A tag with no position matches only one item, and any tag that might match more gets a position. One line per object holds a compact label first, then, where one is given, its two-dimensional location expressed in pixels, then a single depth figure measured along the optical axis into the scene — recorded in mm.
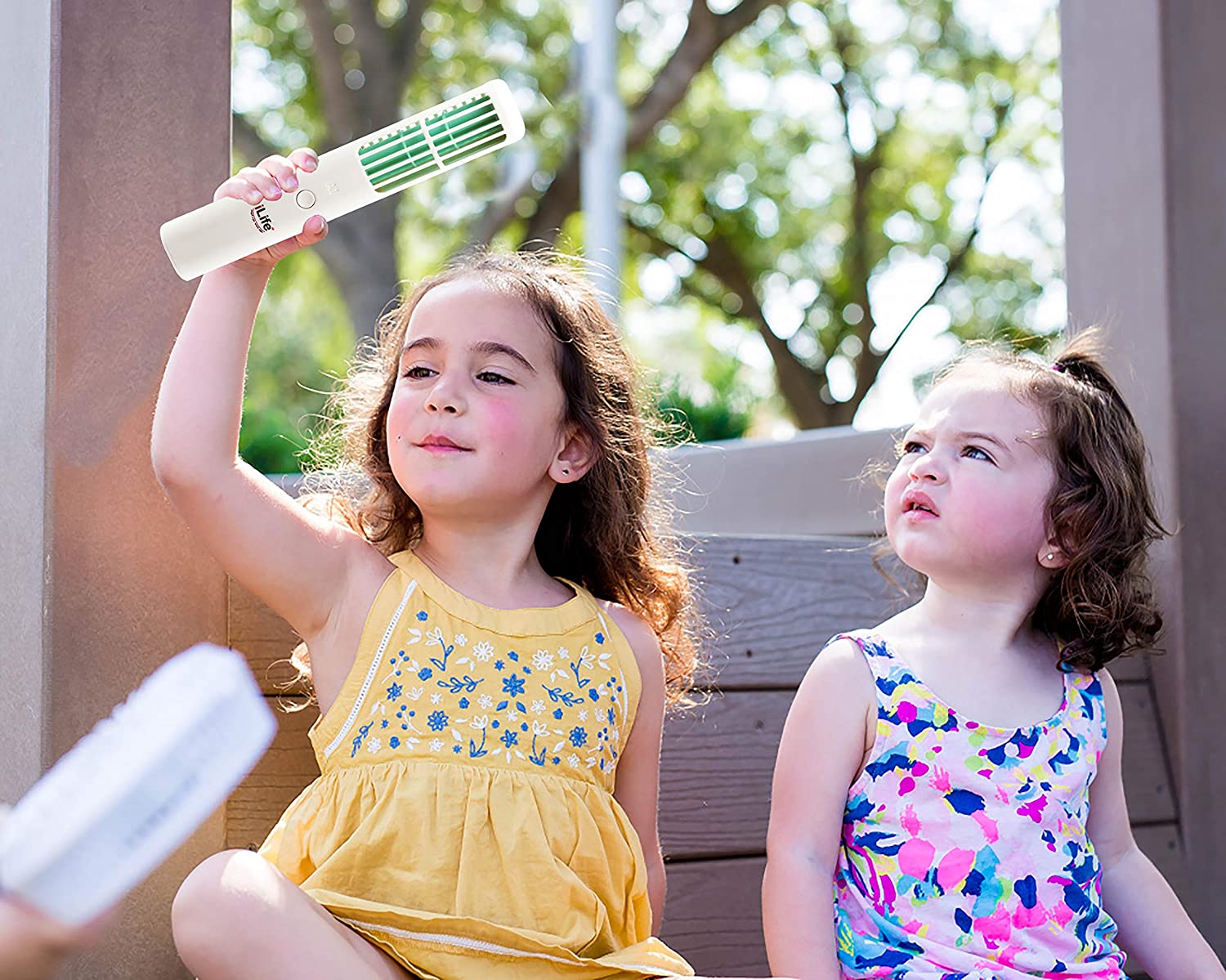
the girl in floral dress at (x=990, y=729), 1624
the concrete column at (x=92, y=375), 1434
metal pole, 8188
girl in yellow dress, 1404
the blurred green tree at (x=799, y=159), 12805
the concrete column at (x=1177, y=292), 2361
